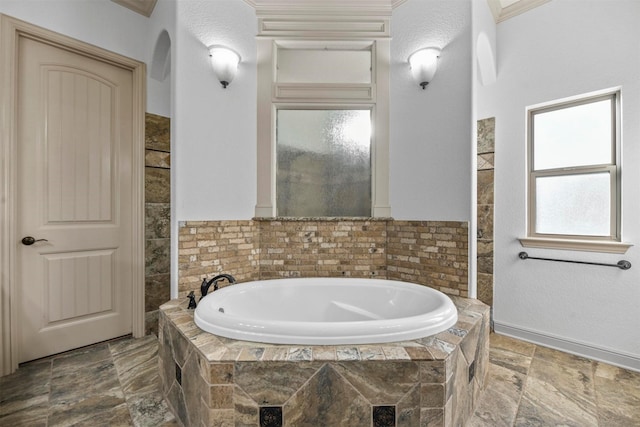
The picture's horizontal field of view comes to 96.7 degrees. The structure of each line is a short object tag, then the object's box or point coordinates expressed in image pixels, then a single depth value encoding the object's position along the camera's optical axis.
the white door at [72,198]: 1.81
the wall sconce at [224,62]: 1.92
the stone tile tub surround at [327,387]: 1.04
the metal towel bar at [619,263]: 1.82
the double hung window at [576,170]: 1.95
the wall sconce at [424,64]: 1.95
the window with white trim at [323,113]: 2.21
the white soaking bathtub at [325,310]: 1.15
